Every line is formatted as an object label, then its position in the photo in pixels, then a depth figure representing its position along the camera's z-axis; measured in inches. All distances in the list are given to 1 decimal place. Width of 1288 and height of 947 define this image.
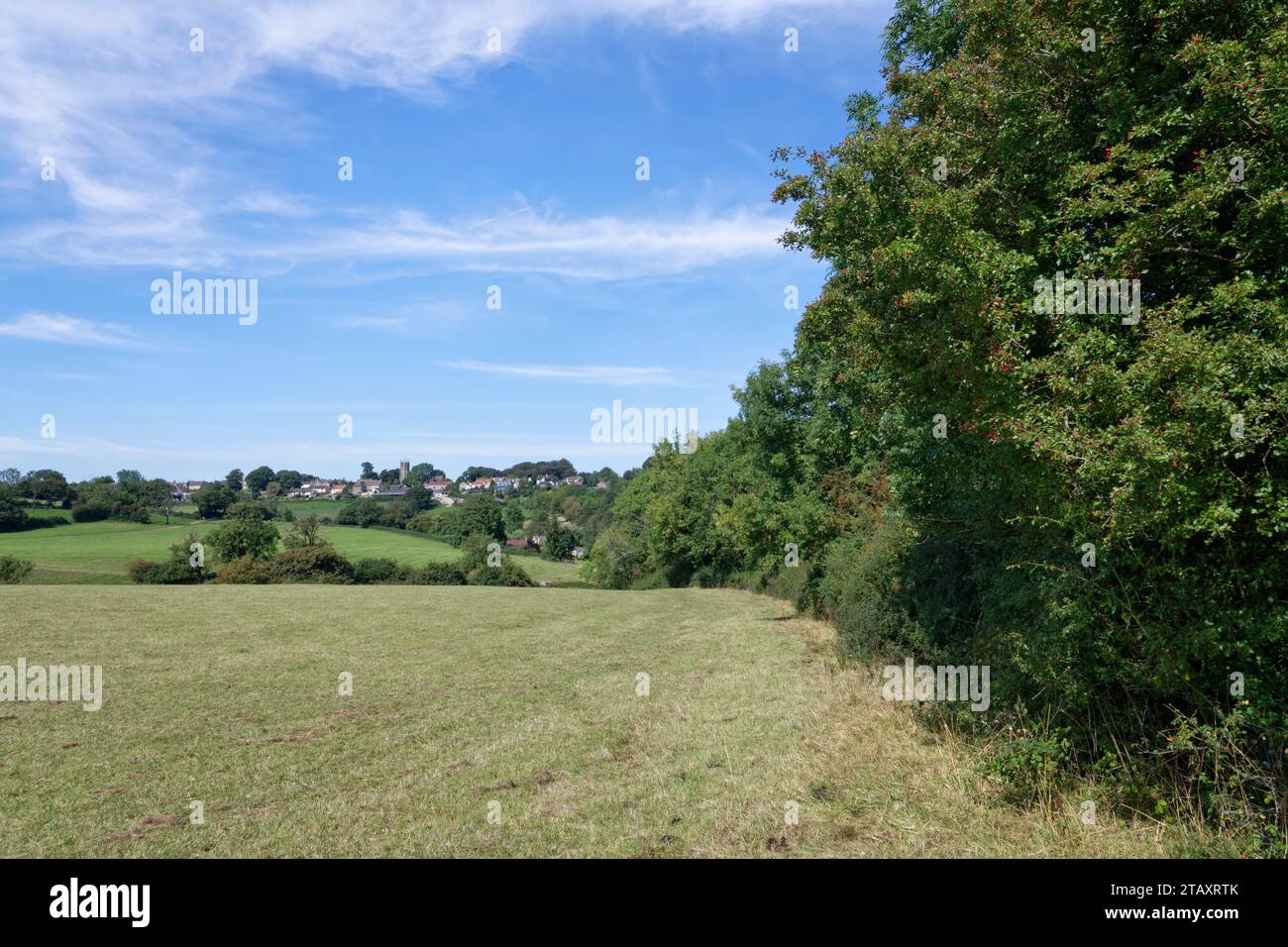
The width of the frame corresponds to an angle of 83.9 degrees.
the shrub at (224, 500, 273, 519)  2746.1
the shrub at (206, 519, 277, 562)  2519.7
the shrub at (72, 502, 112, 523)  2839.6
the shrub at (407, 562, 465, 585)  2652.6
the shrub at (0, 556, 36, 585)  1904.5
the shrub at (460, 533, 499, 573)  2819.1
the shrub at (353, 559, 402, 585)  2578.7
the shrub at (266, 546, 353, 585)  2393.0
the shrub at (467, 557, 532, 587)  2674.7
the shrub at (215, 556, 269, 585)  2257.6
